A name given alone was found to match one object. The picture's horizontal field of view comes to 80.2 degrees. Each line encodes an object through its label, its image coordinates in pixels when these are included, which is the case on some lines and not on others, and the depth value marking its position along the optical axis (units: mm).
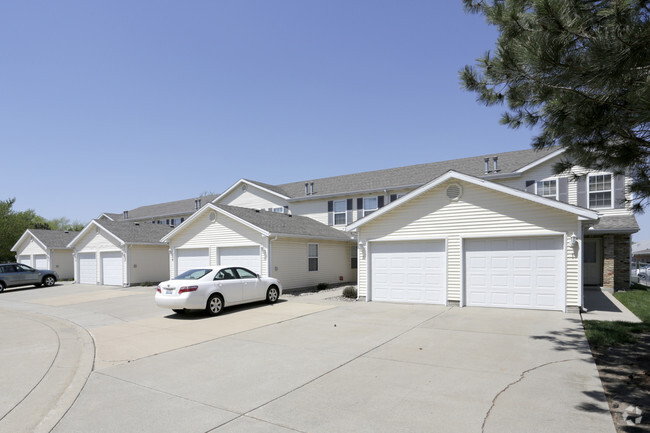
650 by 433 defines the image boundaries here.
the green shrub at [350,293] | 15422
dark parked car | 22219
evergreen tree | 4195
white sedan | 11508
